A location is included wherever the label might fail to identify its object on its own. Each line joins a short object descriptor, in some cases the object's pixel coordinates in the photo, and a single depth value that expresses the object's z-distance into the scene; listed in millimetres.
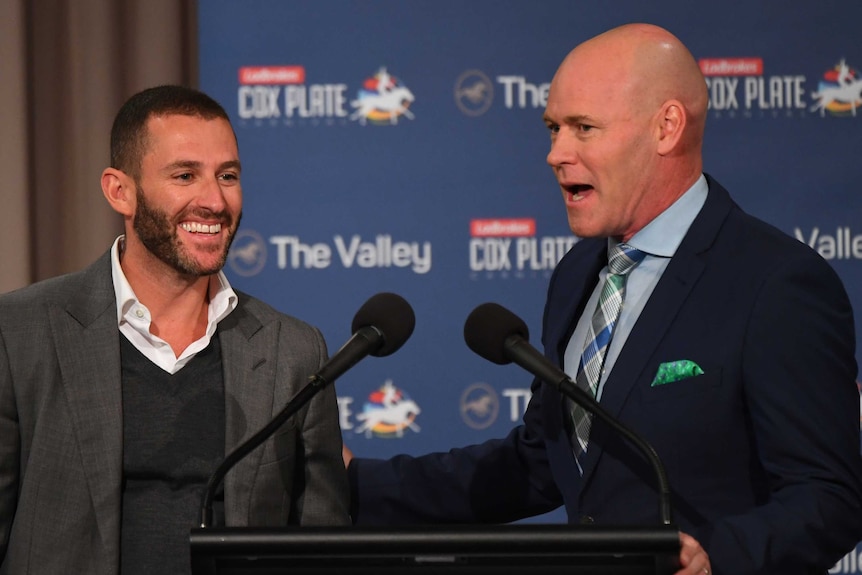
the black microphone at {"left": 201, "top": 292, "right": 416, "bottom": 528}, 4293
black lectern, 4187
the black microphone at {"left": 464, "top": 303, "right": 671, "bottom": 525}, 4281
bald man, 4415
